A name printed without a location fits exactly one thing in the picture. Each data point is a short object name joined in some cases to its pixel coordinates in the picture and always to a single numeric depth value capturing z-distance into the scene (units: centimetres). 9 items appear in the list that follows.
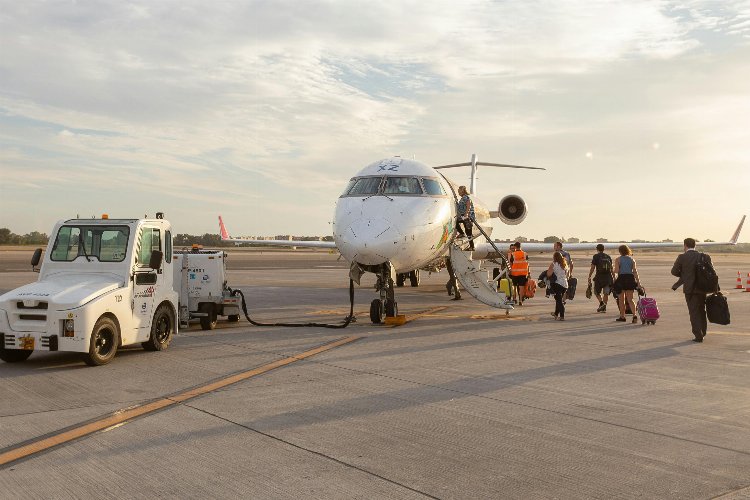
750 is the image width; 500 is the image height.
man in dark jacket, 1203
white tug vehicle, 893
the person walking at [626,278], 1468
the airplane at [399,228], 1373
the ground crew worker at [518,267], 1784
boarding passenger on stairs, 1753
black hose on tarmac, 1356
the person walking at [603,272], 1590
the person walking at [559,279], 1488
